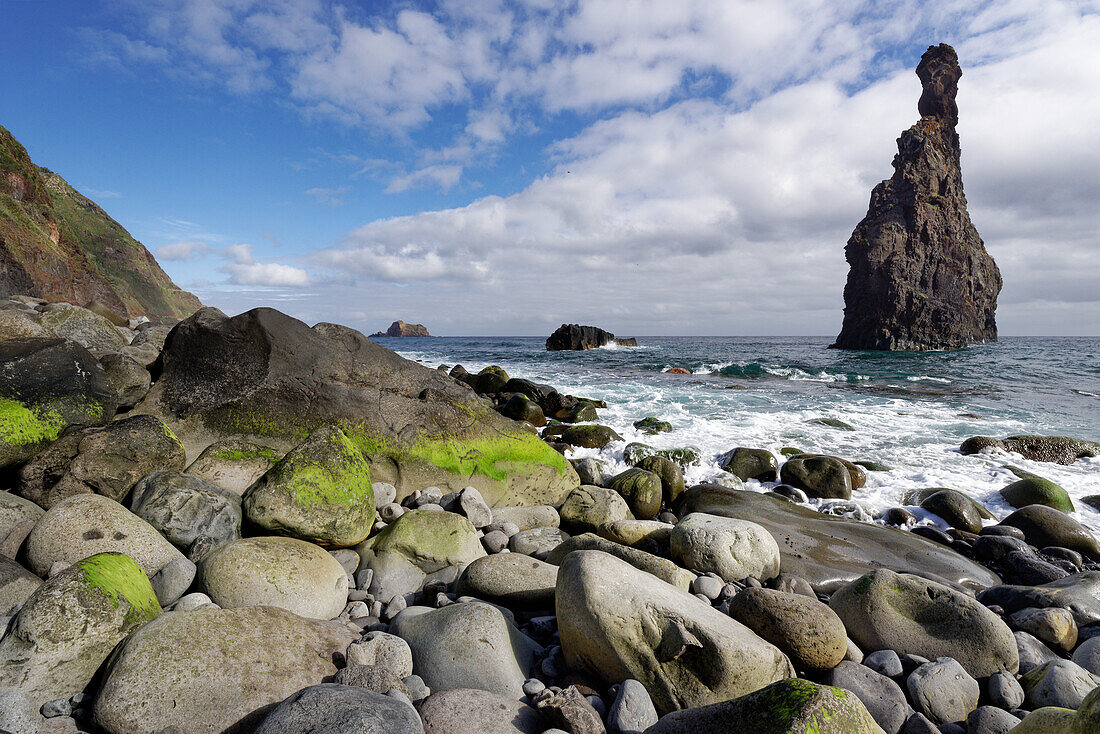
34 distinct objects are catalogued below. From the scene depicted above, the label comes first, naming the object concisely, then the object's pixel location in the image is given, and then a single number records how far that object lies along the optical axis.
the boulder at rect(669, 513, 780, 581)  5.09
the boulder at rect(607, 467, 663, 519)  7.73
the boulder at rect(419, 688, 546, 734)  2.56
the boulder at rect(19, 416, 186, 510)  4.44
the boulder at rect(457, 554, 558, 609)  4.07
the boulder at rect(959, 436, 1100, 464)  10.84
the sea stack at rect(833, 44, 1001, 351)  57.84
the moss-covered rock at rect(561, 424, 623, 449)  11.90
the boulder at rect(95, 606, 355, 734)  2.48
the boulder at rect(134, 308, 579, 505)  6.14
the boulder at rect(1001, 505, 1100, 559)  6.75
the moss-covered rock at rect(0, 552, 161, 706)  2.60
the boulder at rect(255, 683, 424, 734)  2.10
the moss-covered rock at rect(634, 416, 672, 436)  13.10
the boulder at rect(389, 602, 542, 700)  3.06
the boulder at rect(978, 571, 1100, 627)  4.54
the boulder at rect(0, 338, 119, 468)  4.70
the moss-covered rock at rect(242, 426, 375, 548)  4.51
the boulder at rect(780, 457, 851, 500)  8.66
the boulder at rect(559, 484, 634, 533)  6.66
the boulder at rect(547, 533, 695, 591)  4.40
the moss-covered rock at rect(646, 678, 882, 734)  1.97
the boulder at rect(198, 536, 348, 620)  3.62
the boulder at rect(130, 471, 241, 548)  4.14
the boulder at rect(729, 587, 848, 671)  3.41
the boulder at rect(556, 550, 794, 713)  2.96
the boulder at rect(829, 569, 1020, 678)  3.71
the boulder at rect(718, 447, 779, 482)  9.66
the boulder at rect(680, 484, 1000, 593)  5.79
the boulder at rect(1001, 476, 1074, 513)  7.95
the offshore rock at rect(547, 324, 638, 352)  55.81
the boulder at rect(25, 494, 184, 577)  3.61
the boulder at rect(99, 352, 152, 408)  5.91
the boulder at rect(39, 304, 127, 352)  10.48
